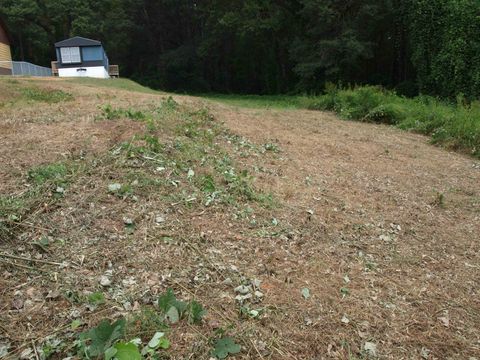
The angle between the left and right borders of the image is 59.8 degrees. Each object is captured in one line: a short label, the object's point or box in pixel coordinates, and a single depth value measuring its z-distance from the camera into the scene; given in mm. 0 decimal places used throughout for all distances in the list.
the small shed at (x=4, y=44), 20578
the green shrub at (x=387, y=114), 9914
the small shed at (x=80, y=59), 20219
